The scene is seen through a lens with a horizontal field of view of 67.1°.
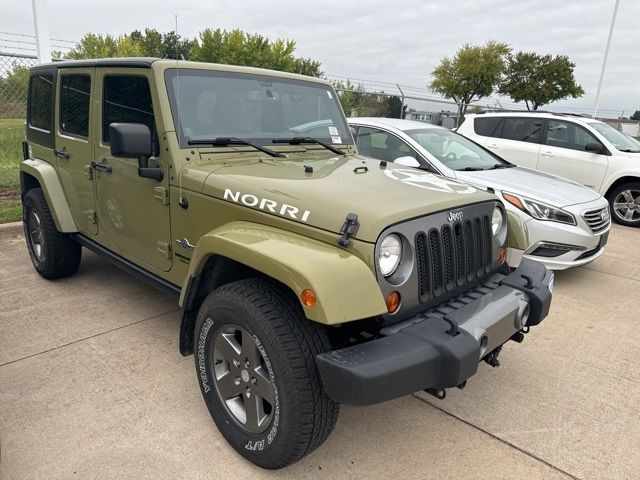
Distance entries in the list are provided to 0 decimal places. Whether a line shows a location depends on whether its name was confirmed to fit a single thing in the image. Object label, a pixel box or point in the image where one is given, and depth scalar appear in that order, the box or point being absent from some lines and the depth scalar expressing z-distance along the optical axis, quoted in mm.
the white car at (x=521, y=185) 4793
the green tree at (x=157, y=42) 47819
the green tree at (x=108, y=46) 38438
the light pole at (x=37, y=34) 6562
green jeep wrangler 1947
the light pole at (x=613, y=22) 19359
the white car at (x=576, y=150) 7828
